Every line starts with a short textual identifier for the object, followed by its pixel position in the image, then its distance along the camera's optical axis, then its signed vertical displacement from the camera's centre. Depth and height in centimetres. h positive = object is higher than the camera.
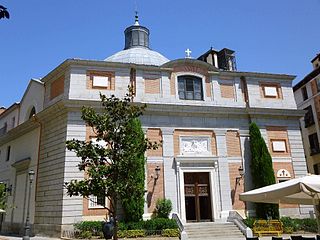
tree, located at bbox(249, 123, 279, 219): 1827 +274
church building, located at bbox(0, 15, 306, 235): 1773 +497
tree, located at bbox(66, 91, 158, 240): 1005 +207
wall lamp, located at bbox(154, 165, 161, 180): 1803 +260
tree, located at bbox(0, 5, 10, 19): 443 +274
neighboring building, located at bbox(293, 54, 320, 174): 2975 +909
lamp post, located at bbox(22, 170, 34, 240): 1449 -27
